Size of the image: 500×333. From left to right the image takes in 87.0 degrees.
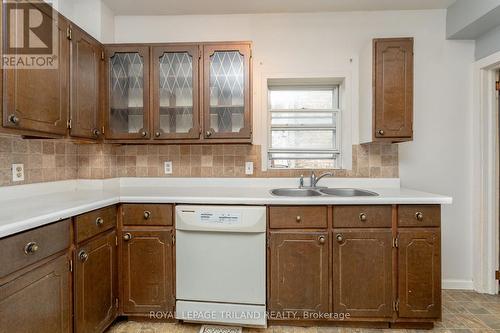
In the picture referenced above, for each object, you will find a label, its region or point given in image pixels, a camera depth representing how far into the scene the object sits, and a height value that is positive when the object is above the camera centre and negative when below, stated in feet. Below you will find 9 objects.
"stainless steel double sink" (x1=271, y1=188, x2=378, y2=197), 7.48 -0.76
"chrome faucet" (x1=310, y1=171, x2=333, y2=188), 7.65 -0.41
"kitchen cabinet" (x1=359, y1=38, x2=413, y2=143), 6.75 +1.96
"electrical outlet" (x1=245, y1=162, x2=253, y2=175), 8.09 -0.08
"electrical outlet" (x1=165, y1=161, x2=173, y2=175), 8.16 -0.07
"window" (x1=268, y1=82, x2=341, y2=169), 8.52 +1.26
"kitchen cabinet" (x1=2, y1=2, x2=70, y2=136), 4.43 +1.55
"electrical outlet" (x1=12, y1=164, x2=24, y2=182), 5.65 -0.13
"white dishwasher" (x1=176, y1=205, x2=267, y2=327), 6.00 -2.29
